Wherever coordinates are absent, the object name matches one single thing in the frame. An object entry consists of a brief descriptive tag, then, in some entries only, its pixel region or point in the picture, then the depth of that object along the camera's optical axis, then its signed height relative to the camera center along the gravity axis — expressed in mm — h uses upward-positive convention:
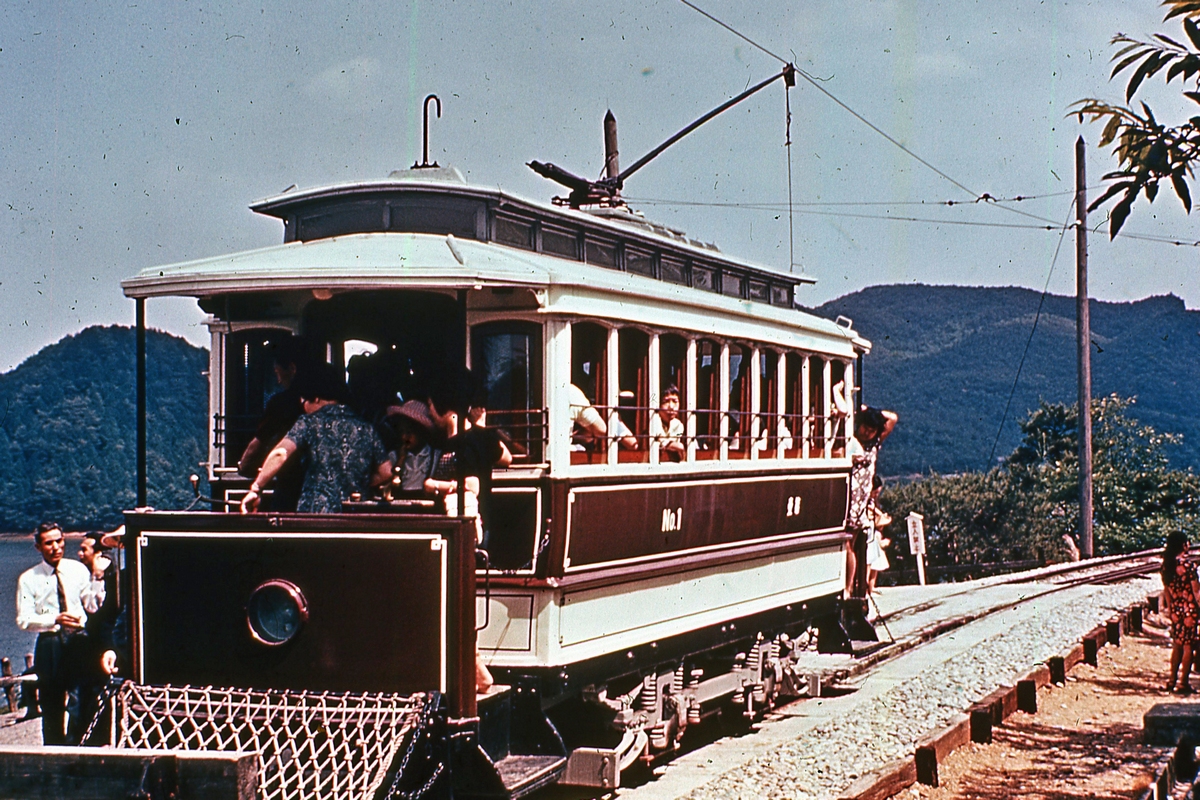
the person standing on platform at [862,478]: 14477 -492
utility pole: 32500 +991
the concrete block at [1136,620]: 19391 -2498
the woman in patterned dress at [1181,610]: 14891 -1815
